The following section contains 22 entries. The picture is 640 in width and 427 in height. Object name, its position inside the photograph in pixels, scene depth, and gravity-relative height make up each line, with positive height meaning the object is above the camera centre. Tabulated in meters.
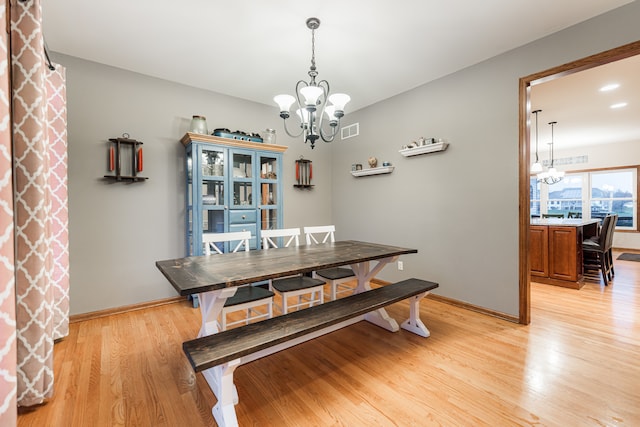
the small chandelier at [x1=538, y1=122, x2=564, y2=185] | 5.63 +0.75
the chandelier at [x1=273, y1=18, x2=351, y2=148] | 2.03 +0.86
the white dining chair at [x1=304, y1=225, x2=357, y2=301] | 2.72 -0.63
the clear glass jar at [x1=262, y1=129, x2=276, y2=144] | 3.66 +1.02
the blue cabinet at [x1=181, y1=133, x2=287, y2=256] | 3.07 +0.32
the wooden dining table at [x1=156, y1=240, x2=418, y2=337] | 1.53 -0.36
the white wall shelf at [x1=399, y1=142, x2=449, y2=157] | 3.07 +0.74
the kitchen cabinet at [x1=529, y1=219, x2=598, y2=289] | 3.62 -0.57
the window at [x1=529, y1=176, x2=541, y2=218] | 7.87 +0.44
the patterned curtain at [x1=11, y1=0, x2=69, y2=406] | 1.42 +0.05
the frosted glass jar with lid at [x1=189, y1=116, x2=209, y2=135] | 3.08 +0.99
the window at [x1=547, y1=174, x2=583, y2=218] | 7.19 +0.41
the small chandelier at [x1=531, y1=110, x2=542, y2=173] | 5.16 +0.82
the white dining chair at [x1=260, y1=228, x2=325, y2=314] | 2.38 -0.65
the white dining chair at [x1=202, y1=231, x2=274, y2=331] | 2.03 -0.65
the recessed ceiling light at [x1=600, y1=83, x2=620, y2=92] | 3.33 +1.53
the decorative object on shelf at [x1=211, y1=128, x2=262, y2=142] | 3.29 +0.97
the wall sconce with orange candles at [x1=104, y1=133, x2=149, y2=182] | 2.80 +0.57
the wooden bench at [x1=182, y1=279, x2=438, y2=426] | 1.37 -0.69
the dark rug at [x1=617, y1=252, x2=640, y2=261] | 5.46 -0.94
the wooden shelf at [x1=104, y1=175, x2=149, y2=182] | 2.79 +0.37
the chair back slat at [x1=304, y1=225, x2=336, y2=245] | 3.02 -0.20
